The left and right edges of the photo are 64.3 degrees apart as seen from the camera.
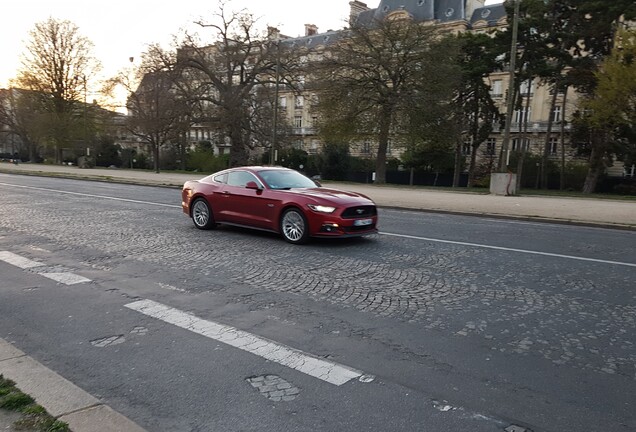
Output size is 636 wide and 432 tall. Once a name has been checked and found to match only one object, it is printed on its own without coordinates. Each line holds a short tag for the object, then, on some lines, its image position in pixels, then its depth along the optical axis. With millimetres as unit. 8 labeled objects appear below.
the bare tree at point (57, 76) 54875
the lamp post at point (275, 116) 34531
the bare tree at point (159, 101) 39938
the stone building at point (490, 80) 63562
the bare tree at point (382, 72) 35531
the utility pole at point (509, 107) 22733
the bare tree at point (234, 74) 40125
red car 9414
